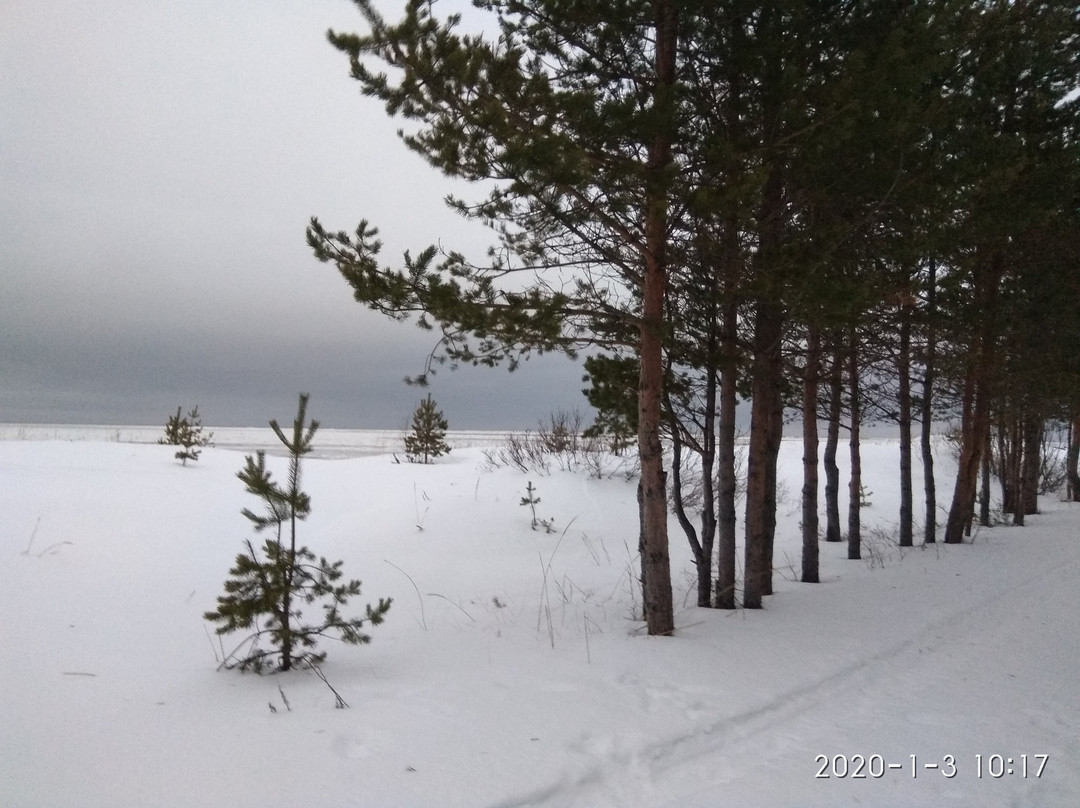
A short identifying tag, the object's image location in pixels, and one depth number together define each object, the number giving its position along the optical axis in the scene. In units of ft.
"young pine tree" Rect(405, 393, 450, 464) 66.80
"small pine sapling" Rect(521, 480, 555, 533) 41.24
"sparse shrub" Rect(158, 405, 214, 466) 53.86
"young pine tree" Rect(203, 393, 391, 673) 15.93
